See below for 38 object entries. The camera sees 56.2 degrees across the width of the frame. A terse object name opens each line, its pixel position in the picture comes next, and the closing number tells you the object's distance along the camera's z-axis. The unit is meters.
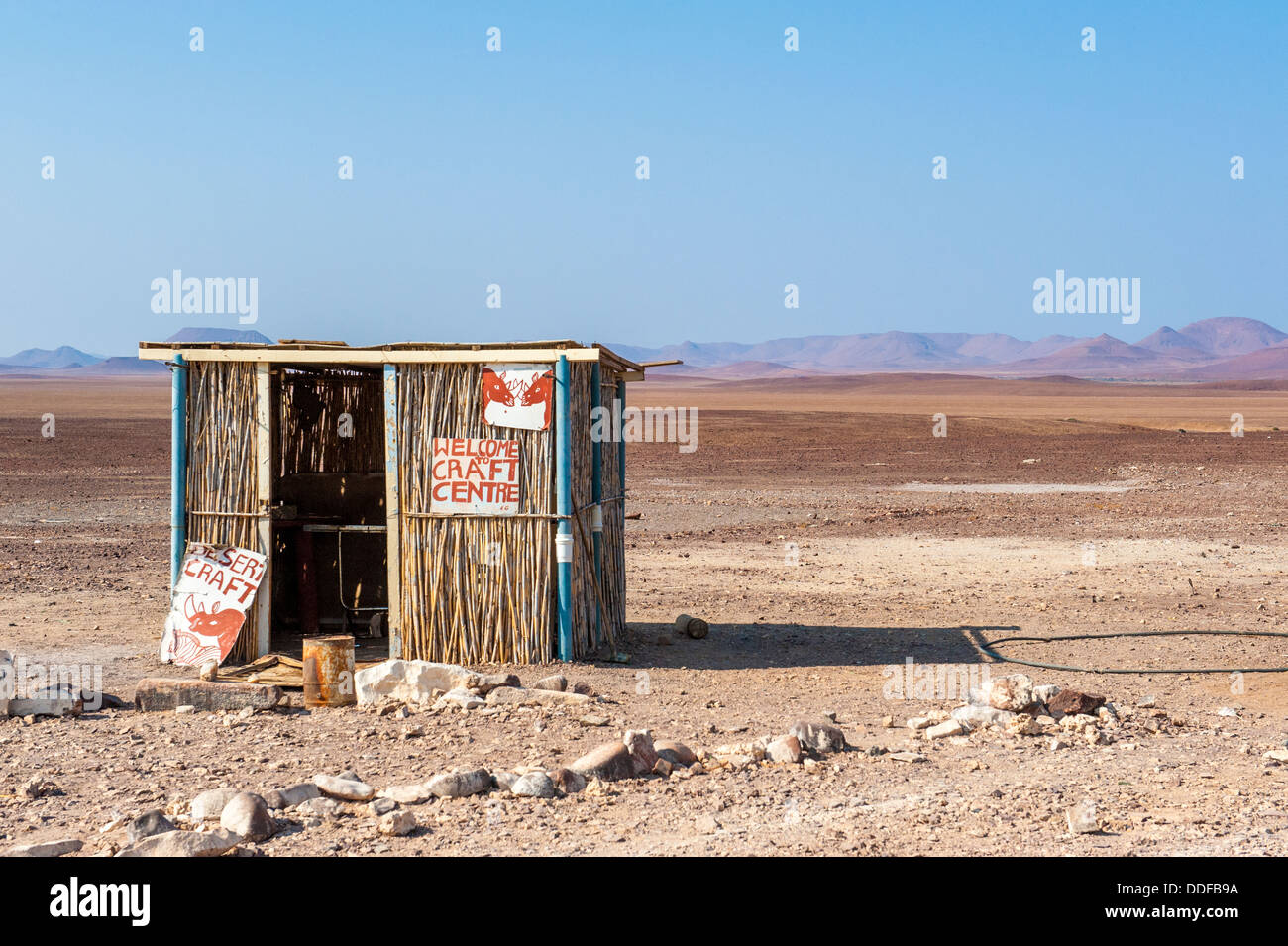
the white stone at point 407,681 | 8.76
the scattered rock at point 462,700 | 8.52
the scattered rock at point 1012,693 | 8.38
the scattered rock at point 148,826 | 5.86
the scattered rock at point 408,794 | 6.47
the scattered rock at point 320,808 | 6.29
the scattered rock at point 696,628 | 11.48
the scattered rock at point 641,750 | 7.10
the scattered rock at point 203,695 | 8.59
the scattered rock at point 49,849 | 5.63
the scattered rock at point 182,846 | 5.59
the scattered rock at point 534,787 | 6.62
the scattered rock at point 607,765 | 6.94
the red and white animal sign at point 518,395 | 9.91
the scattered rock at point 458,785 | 6.57
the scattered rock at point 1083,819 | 6.07
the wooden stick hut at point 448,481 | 9.91
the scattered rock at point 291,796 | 6.40
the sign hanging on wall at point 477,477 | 9.91
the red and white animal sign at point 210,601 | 10.02
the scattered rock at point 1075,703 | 8.36
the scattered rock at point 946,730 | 8.02
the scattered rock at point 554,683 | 8.85
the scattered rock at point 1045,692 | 8.48
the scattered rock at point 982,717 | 8.20
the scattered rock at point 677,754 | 7.25
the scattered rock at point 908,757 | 7.47
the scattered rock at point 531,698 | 8.54
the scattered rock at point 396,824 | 6.02
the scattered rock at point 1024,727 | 8.02
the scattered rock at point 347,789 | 6.50
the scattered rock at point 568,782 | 6.73
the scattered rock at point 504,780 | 6.73
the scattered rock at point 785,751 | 7.33
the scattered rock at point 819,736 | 7.55
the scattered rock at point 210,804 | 6.23
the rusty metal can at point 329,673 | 8.79
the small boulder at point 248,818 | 5.92
